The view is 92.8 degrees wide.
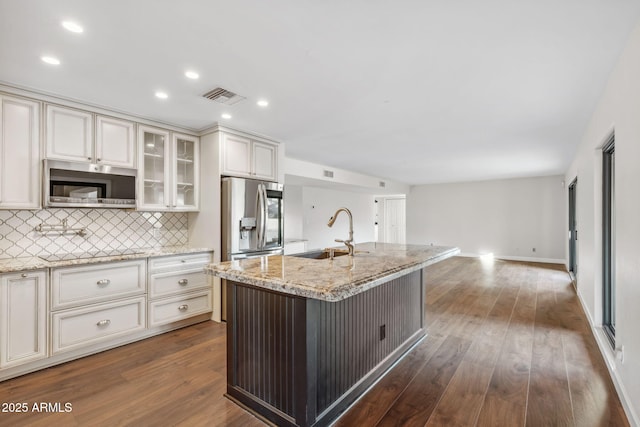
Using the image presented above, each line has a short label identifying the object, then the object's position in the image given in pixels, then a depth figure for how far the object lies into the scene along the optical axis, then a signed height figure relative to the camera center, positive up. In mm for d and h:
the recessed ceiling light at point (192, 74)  2355 +1099
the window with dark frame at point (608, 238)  2836 -215
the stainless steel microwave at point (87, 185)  2721 +280
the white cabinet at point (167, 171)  3375 +515
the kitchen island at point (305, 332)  1695 -750
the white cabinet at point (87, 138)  2762 +741
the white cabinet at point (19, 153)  2510 +515
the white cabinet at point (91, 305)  2396 -851
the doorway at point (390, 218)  11258 -110
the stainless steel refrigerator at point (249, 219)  3562 -53
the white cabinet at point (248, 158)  3684 +736
